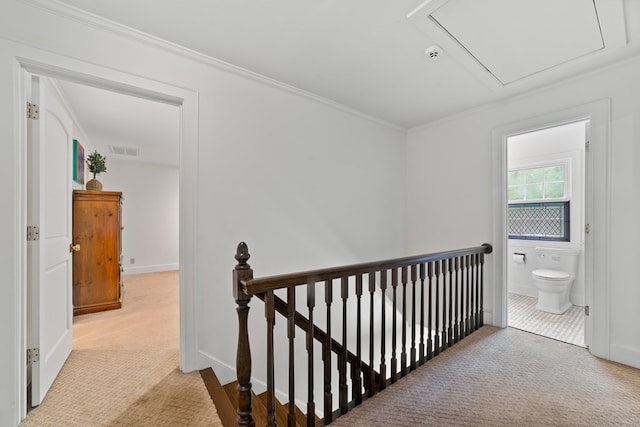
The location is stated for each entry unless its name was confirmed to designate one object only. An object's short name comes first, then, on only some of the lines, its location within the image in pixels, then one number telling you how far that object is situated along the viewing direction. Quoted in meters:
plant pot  3.24
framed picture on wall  3.14
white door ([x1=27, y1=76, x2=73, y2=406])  1.54
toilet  3.22
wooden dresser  2.99
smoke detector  1.85
